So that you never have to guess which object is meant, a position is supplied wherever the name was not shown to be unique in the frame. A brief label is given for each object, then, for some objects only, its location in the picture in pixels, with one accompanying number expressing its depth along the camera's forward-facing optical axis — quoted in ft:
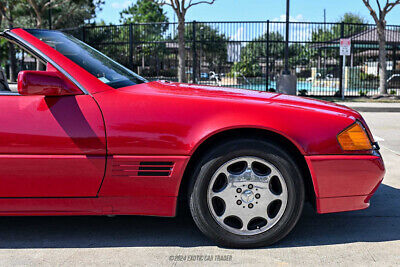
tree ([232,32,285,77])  65.31
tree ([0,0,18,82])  95.35
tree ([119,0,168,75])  67.82
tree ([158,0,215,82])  60.63
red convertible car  9.24
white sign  52.75
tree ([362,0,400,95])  56.70
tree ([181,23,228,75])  63.52
